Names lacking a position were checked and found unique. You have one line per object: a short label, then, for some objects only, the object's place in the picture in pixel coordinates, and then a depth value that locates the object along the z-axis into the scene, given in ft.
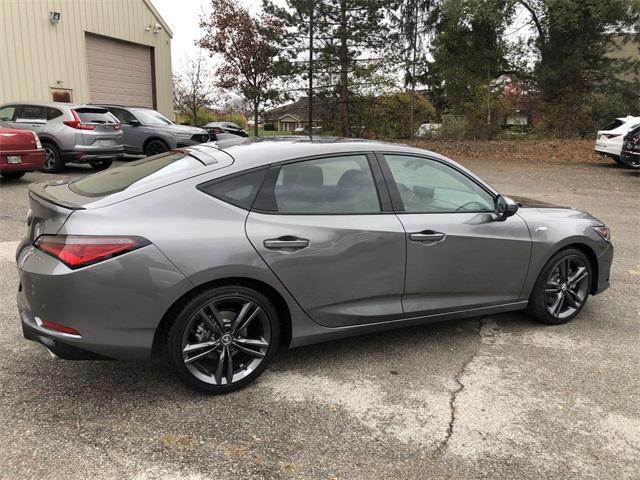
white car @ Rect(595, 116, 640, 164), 51.98
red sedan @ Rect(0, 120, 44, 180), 32.19
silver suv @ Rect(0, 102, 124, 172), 39.32
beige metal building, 53.52
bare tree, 124.66
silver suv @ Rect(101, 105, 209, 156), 47.16
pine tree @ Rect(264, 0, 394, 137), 73.41
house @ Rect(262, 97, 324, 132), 83.10
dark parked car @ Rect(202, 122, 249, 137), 64.37
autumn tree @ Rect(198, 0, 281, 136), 84.84
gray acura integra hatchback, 9.40
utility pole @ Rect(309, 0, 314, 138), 74.32
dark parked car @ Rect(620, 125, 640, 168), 49.19
